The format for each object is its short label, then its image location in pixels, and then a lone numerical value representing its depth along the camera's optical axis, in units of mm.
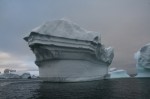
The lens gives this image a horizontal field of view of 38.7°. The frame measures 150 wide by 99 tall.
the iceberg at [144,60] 47956
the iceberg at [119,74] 58031
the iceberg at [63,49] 30916
